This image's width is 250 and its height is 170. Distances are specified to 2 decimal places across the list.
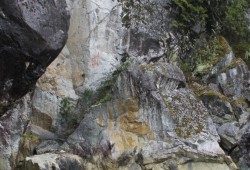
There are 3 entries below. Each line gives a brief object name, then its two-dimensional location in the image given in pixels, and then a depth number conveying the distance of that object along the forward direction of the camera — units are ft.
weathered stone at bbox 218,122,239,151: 34.14
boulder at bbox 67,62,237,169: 30.63
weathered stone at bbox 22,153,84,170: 27.73
